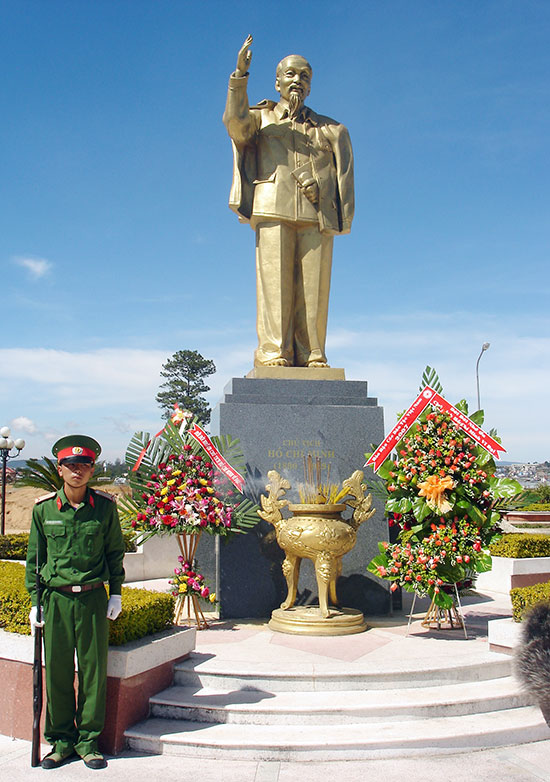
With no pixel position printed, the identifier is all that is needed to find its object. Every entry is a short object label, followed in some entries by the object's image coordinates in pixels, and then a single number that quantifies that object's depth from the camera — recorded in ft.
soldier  12.33
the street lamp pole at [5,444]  51.83
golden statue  25.23
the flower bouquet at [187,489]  19.58
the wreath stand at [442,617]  20.10
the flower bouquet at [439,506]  18.93
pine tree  130.72
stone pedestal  21.84
